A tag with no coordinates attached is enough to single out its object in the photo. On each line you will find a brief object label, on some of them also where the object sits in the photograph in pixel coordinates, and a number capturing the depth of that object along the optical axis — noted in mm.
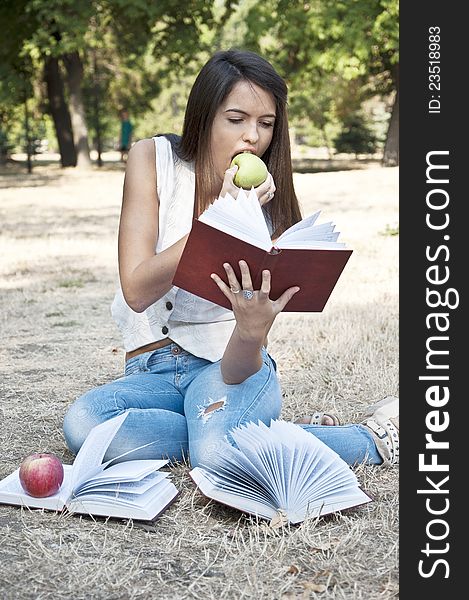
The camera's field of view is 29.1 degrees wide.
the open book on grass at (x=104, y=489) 2605
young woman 2879
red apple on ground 2650
